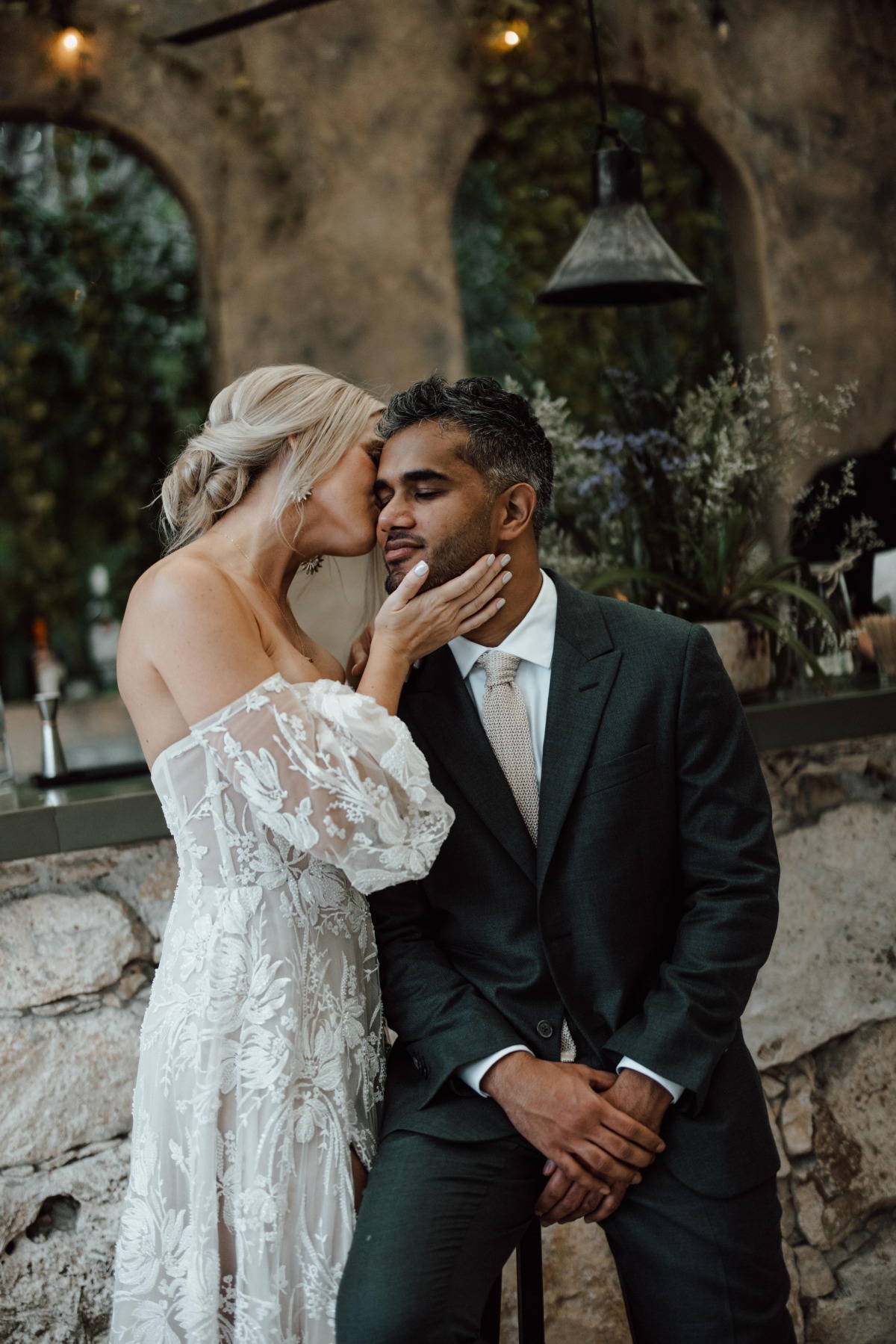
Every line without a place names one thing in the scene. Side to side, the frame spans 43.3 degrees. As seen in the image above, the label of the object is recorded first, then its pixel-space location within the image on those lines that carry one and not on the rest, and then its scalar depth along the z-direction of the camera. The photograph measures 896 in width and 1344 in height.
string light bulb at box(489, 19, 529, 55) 4.01
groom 1.61
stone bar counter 2.07
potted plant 2.53
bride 1.59
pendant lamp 2.69
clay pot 2.49
